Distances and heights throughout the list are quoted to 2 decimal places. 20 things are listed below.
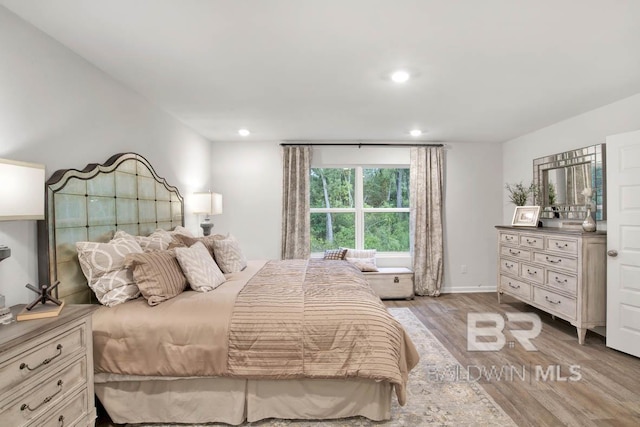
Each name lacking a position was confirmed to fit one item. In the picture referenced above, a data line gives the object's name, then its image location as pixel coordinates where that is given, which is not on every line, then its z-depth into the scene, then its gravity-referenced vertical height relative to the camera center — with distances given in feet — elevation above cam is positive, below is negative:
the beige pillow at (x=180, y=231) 10.63 -0.67
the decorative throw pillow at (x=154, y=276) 7.02 -1.44
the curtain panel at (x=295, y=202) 16.39 +0.42
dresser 10.29 -2.24
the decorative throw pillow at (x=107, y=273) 6.97 -1.33
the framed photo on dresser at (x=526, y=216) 13.92 -0.32
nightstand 4.21 -2.31
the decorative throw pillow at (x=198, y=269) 7.92 -1.46
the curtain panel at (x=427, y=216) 16.69 -0.34
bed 6.34 -2.73
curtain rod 16.65 +3.39
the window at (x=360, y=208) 17.37 +0.09
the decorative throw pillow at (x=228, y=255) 10.21 -1.42
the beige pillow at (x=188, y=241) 9.50 -0.93
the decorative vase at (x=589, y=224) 10.81 -0.53
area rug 6.72 -4.37
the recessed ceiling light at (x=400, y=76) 8.34 +3.51
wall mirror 11.41 +1.05
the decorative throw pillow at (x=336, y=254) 16.07 -2.18
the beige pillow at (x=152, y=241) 8.42 -0.82
